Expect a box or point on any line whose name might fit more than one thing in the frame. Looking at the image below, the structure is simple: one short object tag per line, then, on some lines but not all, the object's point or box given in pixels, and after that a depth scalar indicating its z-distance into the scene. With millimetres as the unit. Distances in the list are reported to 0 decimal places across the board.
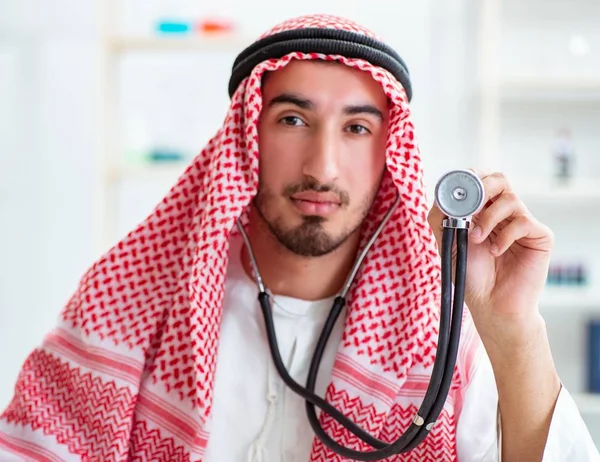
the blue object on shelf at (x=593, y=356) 3328
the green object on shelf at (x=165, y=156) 3225
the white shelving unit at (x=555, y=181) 3219
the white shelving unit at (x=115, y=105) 3137
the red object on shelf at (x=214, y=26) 3191
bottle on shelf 3303
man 1482
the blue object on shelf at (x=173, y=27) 3191
